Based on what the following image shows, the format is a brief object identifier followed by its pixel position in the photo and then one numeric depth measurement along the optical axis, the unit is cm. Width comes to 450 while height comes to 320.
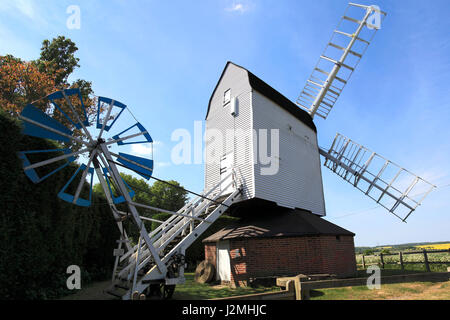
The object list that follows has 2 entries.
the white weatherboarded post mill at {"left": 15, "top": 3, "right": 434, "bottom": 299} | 790
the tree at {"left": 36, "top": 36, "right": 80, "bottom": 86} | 2289
